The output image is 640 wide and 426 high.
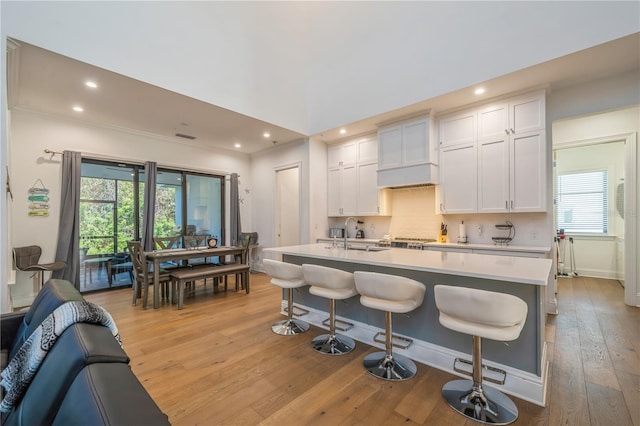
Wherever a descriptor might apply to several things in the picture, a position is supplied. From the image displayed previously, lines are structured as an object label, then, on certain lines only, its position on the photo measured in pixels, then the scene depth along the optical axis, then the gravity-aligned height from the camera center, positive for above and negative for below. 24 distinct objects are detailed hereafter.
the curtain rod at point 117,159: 4.38 +1.01
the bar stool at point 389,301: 2.10 -0.70
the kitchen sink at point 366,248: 3.34 -0.42
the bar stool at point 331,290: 2.51 -0.71
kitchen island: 1.95 -0.86
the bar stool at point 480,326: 1.65 -0.72
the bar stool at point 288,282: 2.92 -0.72
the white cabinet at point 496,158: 3.56 +0.79
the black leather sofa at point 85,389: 0.72 -0.52
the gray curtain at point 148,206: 5.14 +0.18
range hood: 4.32 +0.64
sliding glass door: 4.81 +0.05
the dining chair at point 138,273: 4.10 -0.87
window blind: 5.54 +0.25
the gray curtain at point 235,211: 6.54 +0.10
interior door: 6.92 +0.18
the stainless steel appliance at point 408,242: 4.33 -0.46
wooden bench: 3.94 -0.90
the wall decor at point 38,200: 4.19 +0.25
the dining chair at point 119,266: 5.05 -0.93
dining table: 3.96 -0.62
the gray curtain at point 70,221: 4.36 -0.08
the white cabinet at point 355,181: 5.20 +0.68
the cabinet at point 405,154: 4.33 +1.00
